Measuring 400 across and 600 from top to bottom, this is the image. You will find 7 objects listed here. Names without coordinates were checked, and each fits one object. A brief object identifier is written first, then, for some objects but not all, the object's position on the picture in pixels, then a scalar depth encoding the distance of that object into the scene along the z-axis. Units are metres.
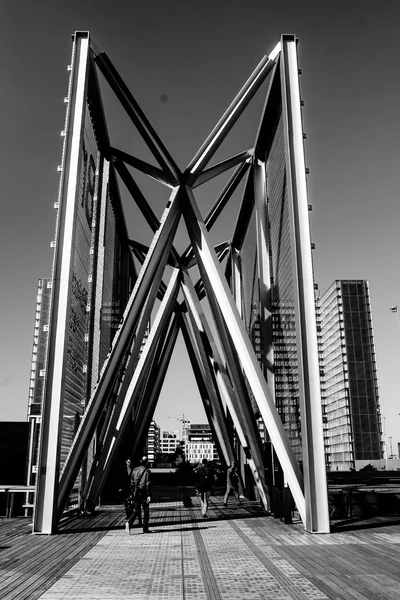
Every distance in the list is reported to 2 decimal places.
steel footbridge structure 11.39
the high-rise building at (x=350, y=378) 103.56
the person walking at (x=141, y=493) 11.11
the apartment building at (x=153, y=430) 193.18
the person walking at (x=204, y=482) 13.48
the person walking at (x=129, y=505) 11.35
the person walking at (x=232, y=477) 16.25
